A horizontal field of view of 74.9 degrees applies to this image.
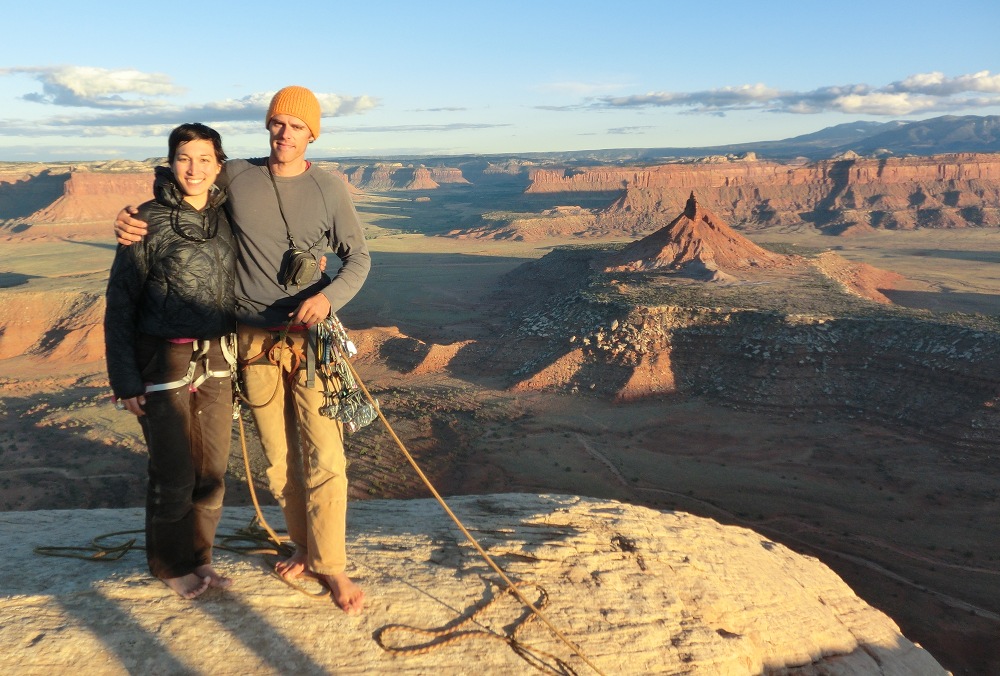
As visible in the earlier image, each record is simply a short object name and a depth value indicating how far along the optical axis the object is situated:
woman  3.86
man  4.00
